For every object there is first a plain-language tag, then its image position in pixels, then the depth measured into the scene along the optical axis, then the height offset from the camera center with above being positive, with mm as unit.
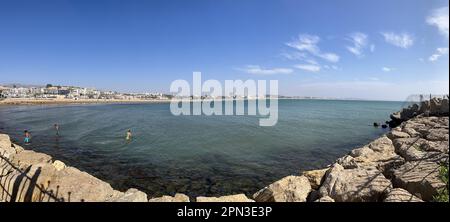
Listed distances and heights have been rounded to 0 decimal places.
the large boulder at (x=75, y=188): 7316 -2945
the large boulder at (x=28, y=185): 7082 -2726
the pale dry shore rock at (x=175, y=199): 7003 -3120
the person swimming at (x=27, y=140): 22228 -3872
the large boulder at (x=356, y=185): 6848 -2712
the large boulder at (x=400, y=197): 5992 -2575
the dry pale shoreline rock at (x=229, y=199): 6801 -3060
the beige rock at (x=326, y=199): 6648 -2897
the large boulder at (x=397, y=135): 15515 -2378
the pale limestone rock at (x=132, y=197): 6309 -2729
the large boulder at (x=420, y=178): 6453 -2419
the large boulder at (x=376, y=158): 9617 -2747
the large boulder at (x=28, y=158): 11176 -3043
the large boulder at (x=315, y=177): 9416 -3277
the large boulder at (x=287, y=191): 7805 -3213
